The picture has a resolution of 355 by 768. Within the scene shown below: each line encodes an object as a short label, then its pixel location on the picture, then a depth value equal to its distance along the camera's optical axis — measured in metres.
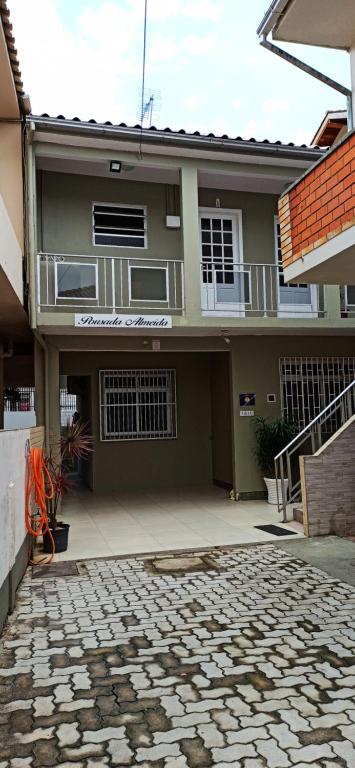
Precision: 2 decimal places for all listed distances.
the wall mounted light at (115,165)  9.12
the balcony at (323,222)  5.00
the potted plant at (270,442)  10.03
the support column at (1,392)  11.40
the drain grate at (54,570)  6.04
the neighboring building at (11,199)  6.59
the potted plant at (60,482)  6.91
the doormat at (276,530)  7.69
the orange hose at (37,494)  6.50
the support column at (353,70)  6.12
